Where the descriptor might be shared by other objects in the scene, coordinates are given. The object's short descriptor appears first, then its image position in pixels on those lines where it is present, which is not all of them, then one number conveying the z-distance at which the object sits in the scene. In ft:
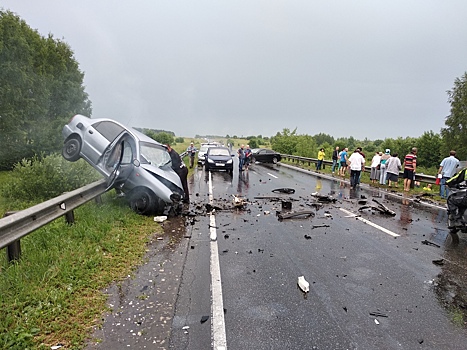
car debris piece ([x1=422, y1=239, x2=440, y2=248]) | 19.50
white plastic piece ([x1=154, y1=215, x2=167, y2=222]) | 23.99
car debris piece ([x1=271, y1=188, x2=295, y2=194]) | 41.14
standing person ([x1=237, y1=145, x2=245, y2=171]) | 66.95
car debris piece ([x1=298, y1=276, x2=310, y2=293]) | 12.89
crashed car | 24.58
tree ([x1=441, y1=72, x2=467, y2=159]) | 154.07
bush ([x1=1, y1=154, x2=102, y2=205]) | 28.55
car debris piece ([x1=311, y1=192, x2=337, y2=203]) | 34.63
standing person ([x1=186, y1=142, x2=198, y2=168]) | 78.28
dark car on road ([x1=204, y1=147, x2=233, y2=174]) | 64.28
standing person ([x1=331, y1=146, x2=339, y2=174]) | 68.13
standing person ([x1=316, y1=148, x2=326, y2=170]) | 79.69
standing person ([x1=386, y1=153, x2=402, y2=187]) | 46.70
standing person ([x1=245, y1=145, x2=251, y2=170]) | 68.85
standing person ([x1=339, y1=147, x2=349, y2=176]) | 63.26
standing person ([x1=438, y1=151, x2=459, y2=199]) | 37.50
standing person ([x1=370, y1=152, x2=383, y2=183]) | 51.96
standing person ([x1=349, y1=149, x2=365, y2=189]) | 46.98
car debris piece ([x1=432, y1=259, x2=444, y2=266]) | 16.19
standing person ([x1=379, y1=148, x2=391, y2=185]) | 49.45
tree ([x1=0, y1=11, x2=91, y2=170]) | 76.02
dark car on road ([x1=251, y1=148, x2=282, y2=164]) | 105.09
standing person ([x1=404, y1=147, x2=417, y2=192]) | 43.84
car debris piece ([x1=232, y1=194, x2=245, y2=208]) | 30.23
